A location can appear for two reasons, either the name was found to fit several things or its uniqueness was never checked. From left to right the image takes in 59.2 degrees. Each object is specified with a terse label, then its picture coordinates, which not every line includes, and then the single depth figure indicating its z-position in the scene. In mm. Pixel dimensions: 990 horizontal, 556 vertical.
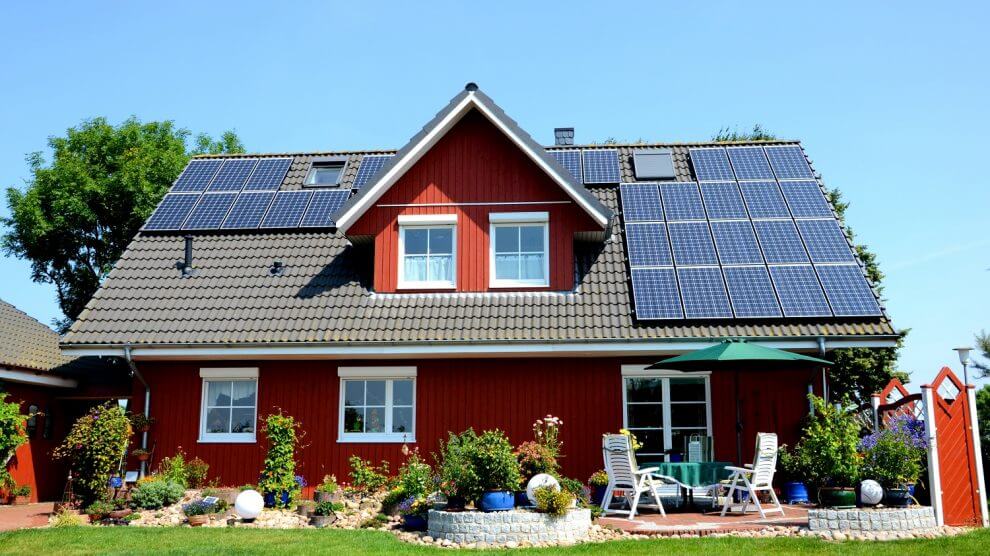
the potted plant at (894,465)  12172
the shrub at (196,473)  16500
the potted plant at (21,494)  18562
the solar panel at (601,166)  20559
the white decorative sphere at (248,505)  14250
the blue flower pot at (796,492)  14961
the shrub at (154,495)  15141
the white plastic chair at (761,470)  13250
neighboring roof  19223
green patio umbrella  13438
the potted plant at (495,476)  12477
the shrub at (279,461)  15391
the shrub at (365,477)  16109
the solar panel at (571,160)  21003
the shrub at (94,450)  15961
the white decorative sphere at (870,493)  11891
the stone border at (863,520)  11734
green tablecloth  13312
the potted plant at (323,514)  14203
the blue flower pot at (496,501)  12445
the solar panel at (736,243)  17391
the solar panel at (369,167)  21203
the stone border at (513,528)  12180
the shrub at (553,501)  12219
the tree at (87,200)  32156
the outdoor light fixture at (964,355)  14200
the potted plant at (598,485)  14703
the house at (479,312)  16234
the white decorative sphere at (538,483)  12776
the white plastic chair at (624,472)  13266
